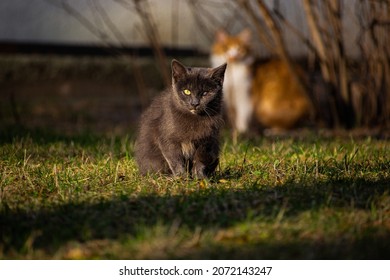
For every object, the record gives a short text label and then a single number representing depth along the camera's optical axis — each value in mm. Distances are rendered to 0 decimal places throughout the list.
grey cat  7870
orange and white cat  16896
